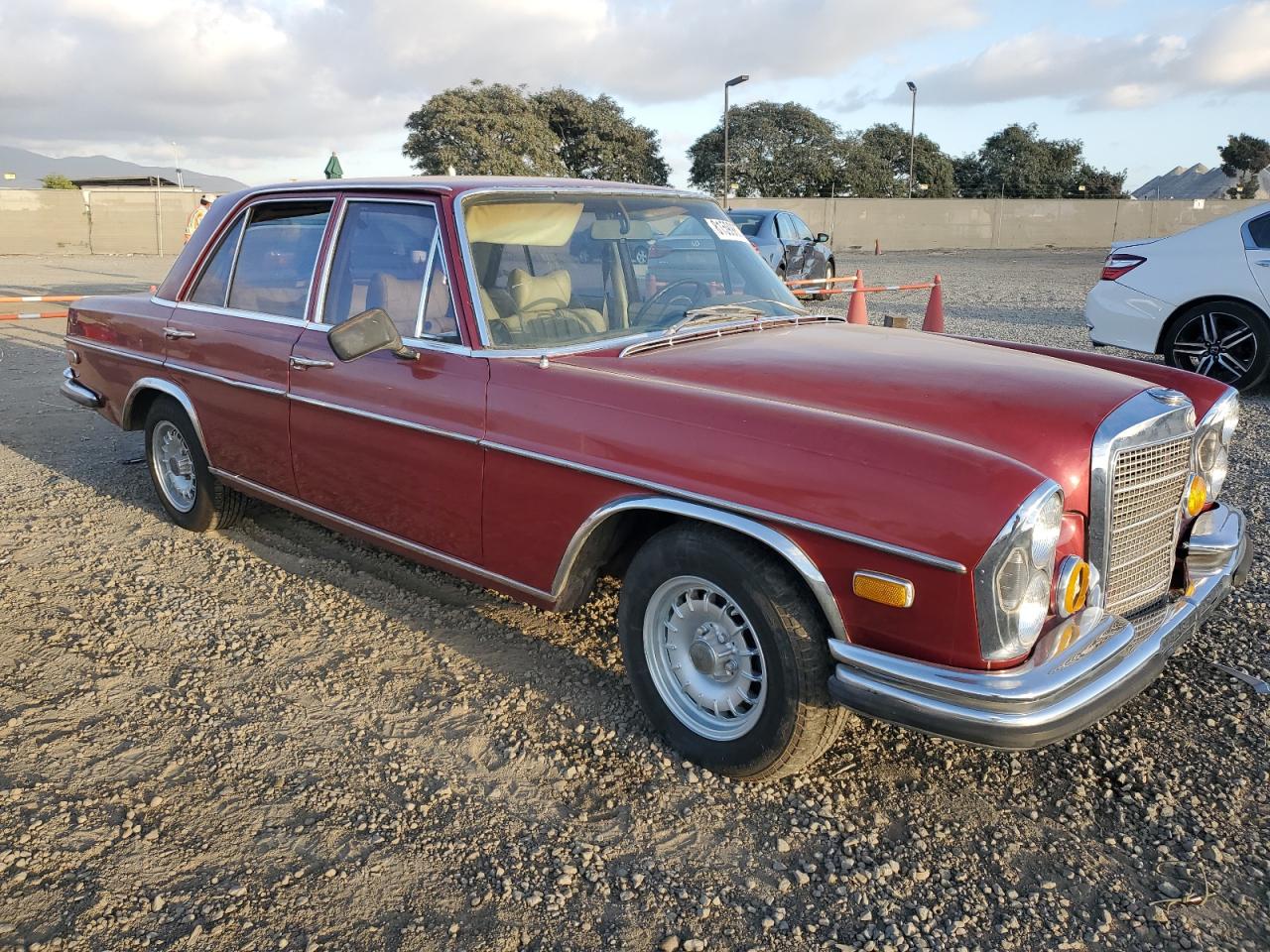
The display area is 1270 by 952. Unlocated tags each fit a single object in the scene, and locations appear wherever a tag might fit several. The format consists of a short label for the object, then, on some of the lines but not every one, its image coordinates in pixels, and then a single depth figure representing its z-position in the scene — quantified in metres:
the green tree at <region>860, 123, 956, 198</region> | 58.28
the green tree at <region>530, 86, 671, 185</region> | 47.09
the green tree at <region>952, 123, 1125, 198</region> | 58.72
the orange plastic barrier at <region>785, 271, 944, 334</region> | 9.09
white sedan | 7.68
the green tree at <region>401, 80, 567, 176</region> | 41.06
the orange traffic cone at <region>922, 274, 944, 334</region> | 9.66
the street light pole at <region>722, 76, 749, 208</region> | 32.91
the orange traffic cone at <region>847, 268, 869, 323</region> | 9.01
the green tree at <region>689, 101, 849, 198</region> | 53.41
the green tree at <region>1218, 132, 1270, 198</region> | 57.82
